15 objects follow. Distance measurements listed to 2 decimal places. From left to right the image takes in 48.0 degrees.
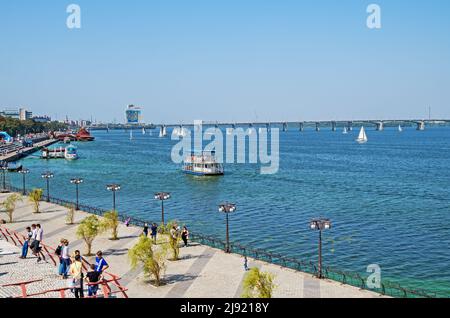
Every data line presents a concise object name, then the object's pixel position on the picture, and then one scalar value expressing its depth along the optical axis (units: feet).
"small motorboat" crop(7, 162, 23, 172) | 274.98
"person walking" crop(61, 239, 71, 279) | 61.98
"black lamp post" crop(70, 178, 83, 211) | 133.64
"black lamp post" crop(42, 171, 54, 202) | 148.00
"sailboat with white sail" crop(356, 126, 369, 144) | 608.19
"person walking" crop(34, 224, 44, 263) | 71.36
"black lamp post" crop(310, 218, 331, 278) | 76.43
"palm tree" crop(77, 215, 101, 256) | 82.48
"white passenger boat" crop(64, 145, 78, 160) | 379.76
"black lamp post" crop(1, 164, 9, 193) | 171.22
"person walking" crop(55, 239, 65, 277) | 62.34
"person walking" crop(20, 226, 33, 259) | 72.23
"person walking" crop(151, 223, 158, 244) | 92.73
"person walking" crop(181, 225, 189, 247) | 89.64
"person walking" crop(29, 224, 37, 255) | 72.49
